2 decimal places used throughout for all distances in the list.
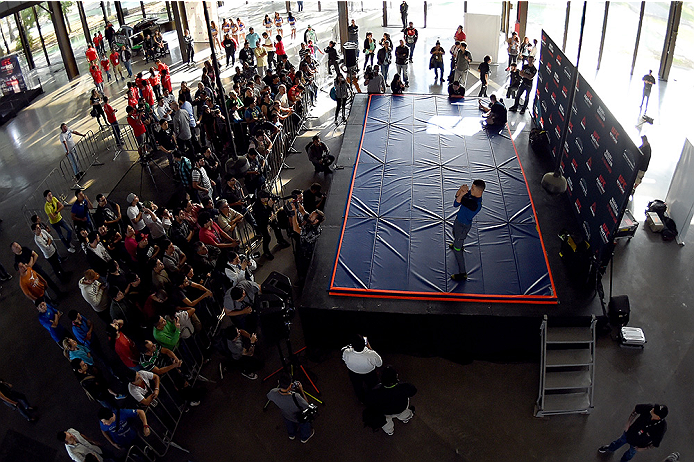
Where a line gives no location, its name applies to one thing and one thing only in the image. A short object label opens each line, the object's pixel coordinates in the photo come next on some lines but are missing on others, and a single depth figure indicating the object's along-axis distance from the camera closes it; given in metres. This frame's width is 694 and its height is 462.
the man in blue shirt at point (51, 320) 6.65
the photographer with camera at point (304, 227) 7.90
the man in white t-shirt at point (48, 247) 8.17
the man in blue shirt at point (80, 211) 8.73
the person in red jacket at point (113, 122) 12.42
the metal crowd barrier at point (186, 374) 6.16
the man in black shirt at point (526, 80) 13.05
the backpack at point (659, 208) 9.59
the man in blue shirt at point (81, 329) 6.54
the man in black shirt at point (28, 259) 7.66
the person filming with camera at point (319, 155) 10.88
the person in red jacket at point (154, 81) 15.08
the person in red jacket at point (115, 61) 18.31
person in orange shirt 7.19
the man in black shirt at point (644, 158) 6.63
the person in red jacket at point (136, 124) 12.07
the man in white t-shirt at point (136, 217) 8.04
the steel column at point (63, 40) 17.34
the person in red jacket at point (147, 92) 13.80
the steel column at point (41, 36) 19.28
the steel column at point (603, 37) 16.20
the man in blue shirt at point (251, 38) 18.34
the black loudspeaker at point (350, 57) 15.51
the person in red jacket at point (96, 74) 16.27
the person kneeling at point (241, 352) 6.51
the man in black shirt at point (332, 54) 16.74
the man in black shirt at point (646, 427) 5.19
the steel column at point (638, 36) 15.31
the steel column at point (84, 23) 20.85
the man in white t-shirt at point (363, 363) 5.88
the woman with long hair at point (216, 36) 19.20
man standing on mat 6.66
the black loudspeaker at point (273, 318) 6.66
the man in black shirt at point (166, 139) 11.10
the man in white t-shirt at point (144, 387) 5.66
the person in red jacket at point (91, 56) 16.64
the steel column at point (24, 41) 18.27
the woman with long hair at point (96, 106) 13.27
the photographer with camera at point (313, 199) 8.68
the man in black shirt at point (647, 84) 13.13
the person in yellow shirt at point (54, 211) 8.97
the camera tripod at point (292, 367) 6.79
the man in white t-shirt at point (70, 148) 11.10
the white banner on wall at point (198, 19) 20.57
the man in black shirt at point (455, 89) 13.52
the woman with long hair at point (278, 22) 21.03
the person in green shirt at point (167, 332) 6.28
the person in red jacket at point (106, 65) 17.96
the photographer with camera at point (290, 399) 5.55
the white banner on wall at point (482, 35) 17.68
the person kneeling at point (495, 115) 11.65
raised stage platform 7.04
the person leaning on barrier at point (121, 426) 5.39
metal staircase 6.48
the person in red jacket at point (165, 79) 15.42
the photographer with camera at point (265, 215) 8.76
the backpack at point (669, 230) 9.17
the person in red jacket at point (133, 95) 13.00
